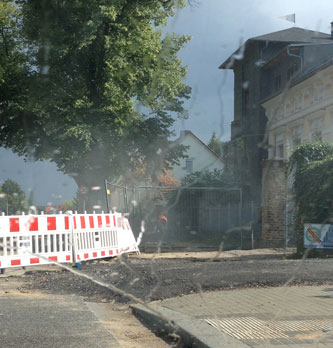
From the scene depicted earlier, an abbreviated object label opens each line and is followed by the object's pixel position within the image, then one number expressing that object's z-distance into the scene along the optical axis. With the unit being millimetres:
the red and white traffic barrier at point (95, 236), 14430
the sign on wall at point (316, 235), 15492
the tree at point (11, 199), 24703
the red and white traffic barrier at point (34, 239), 12734
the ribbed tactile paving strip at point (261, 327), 5535
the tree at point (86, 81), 25875
